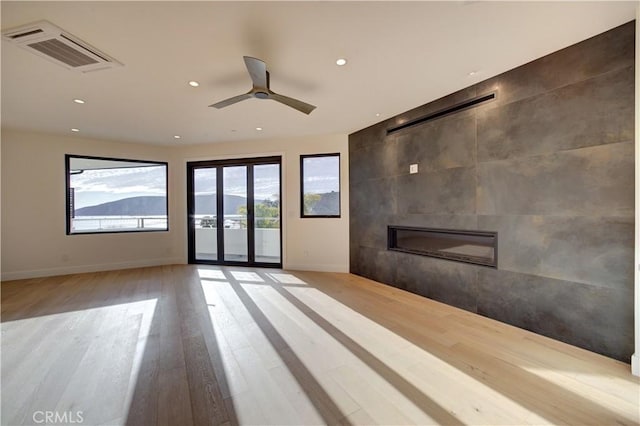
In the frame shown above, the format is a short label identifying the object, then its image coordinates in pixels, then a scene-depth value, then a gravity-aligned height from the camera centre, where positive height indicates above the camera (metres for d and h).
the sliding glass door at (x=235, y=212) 5.42 -0.04
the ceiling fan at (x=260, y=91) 2.08 +1.12
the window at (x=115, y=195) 5.05 +0.32
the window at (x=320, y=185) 5.02 +0.48
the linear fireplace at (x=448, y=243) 2.89 -0.44
